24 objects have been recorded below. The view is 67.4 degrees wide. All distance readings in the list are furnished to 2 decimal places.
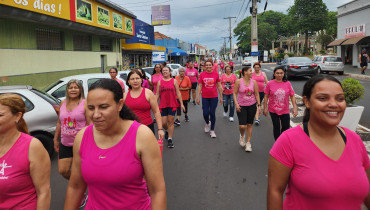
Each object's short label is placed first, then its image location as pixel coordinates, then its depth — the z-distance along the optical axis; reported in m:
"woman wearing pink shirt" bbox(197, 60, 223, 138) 7.02
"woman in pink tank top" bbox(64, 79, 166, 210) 1.73
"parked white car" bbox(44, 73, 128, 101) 7.46
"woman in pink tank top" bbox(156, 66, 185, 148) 6.19
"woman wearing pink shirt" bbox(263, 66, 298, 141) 5.19
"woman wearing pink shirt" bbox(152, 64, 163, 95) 8.22
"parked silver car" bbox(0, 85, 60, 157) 5.23
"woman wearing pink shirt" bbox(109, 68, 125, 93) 7.39
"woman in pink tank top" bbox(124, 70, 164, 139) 4.44
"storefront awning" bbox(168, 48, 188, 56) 41.47
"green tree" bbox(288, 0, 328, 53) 52.12
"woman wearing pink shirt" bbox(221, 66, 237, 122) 8.84
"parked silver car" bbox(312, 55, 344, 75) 21.42
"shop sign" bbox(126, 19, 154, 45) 25.67
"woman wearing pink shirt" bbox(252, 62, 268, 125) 8.00
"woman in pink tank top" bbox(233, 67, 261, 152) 5.81
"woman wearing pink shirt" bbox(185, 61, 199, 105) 11.85
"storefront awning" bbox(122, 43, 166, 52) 24.17
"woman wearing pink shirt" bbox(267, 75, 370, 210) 1.64
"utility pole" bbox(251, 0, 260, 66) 15.18
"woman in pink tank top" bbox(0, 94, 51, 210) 1.95
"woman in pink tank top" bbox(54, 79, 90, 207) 3.62
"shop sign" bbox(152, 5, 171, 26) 38.91
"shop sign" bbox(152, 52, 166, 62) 30.59
